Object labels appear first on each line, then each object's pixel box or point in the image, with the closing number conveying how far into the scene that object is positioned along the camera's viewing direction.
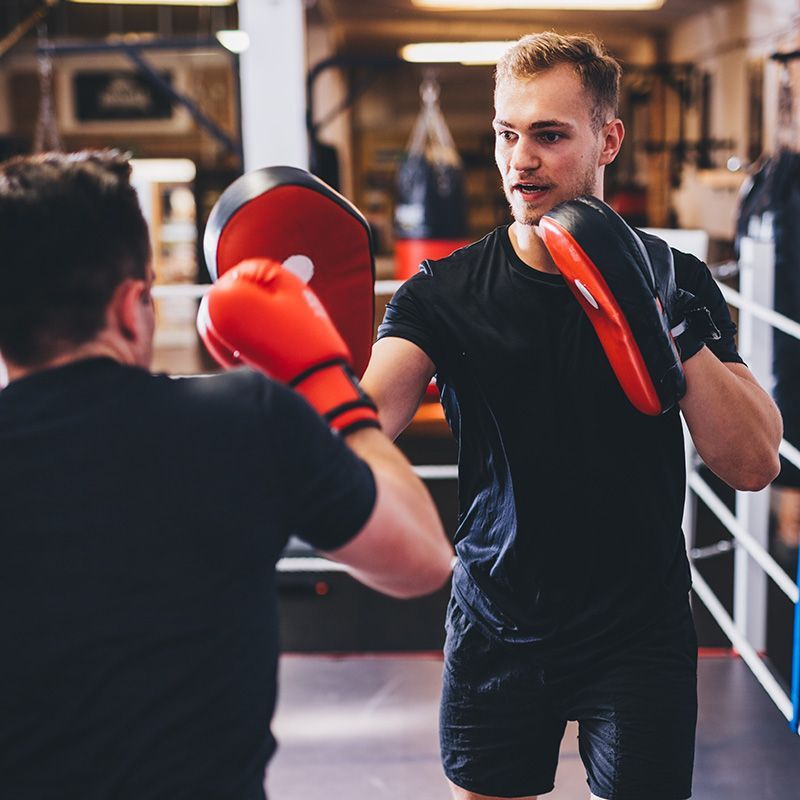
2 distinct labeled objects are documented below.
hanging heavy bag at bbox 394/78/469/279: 6.53
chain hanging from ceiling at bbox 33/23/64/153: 4.72
